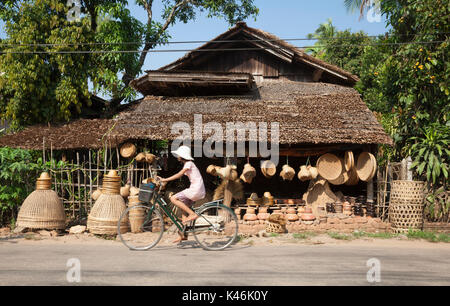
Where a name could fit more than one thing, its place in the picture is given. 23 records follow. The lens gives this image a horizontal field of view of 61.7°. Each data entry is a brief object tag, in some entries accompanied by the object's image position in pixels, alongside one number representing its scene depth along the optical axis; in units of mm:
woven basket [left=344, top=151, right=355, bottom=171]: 9742
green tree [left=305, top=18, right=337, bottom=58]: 31984
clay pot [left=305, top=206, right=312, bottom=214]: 9510
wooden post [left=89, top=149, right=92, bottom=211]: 9670
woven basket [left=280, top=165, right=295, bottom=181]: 9906
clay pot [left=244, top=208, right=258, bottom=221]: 9219
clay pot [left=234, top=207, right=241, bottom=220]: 9658
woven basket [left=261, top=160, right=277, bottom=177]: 10055
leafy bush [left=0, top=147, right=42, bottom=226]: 9250
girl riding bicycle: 6555
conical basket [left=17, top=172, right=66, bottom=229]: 8438
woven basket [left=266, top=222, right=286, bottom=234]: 8719
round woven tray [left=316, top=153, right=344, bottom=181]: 10023
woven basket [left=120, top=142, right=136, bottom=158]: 9883
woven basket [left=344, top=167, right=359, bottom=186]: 9933
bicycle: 6457
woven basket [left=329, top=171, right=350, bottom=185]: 10016
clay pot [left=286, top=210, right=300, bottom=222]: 9242
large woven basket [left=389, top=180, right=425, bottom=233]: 9000
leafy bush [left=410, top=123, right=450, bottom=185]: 9695
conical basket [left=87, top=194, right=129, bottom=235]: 8328
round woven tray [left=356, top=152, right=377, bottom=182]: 9617
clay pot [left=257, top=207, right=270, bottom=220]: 9289
